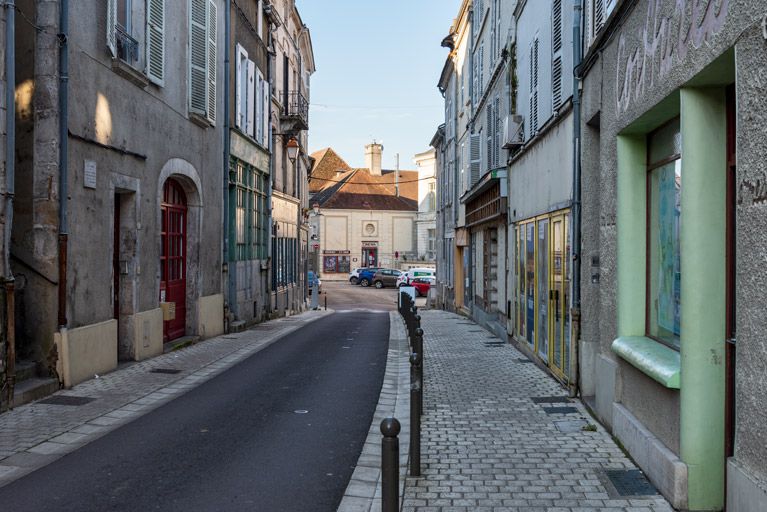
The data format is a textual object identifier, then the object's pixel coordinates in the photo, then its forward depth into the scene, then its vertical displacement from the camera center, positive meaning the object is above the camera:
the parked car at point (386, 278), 47.91 -1.28
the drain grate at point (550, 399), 7.83 -1.66
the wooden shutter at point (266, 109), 20.10 +4.58
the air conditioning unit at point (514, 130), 12.25 +2.39
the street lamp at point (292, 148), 22.45 +3.77
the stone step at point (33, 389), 7.45 -1.49
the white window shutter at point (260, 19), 19.42 +7.09
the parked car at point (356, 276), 50.06 -1.20
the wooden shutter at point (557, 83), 9.21 +2.49
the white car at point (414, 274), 42.31 -0.89
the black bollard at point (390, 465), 3.59 -1.14
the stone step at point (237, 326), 16.01 -1.60
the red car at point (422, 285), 41.94 -1.56
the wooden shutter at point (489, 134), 16.09 +3.11
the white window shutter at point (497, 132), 15.00 +2.91
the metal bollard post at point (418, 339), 7.95 -0.95
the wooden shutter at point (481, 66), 17.84 +5.25
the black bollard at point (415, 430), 5.22 -1.34
